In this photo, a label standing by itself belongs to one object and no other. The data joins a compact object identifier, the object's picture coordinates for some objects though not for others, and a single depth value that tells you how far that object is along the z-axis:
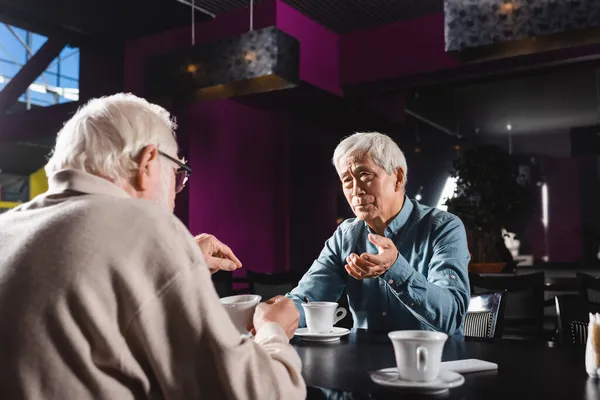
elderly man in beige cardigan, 0.90
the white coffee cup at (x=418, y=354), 1.14
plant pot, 5.14
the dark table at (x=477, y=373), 1.15
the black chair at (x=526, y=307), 3.71
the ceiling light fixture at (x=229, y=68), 3.68
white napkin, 1.31
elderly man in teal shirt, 2.03
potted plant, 5.52
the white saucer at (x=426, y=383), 1.15
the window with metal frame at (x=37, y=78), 6.84
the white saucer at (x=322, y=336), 1.76
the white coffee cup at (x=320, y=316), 1.78
